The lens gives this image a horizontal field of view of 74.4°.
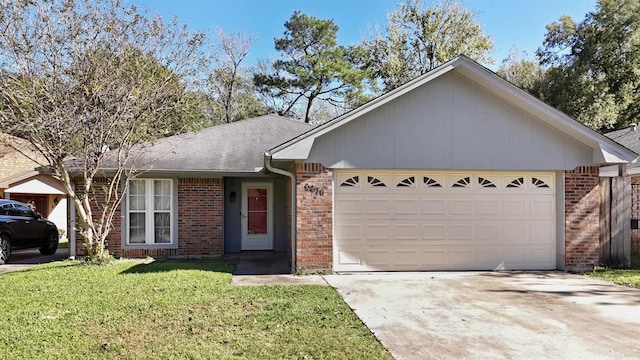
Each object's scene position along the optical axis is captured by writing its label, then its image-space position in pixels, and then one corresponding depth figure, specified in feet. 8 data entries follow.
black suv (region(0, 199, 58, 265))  36.81
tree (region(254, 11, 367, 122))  88.02
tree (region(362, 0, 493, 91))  86.89
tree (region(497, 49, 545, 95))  86.12
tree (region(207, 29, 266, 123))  94.27
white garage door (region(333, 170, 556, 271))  29.53
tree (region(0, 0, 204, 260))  29.86
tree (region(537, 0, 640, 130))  70.54
